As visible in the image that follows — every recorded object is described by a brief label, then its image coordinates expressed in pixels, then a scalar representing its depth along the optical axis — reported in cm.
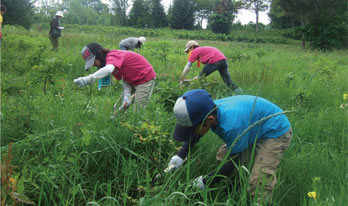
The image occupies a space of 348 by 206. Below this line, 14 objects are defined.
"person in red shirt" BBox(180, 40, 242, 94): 552
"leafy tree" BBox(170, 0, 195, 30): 4741
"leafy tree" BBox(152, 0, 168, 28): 4738
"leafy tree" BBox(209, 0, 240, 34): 3931
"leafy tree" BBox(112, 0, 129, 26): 4559
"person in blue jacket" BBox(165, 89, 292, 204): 174
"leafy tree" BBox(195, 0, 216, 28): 5923
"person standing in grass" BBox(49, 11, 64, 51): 890
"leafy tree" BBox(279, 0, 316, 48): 2357
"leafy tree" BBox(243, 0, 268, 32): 3606
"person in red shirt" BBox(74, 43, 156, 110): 315
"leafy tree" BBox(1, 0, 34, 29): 1624
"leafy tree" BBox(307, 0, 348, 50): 2292
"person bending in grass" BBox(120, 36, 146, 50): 595
